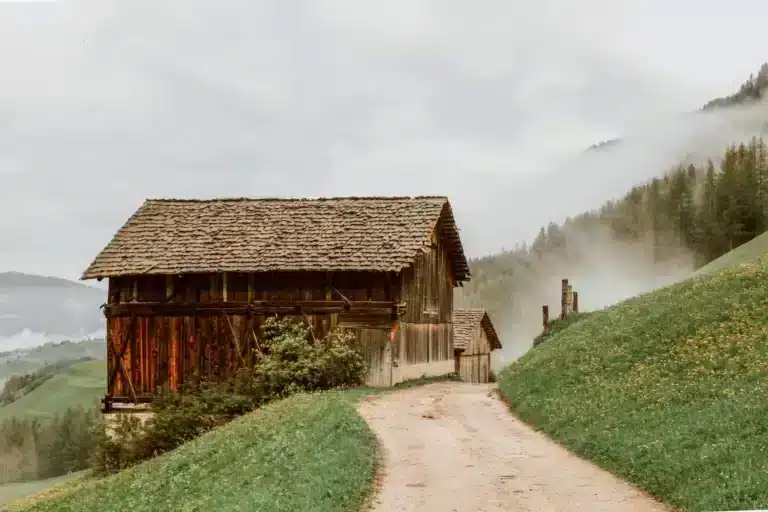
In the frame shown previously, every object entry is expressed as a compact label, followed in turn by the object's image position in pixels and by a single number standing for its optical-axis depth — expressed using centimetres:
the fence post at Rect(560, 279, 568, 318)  4470
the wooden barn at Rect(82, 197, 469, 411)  3281
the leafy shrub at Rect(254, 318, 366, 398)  3066
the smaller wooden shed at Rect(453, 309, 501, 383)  5212
